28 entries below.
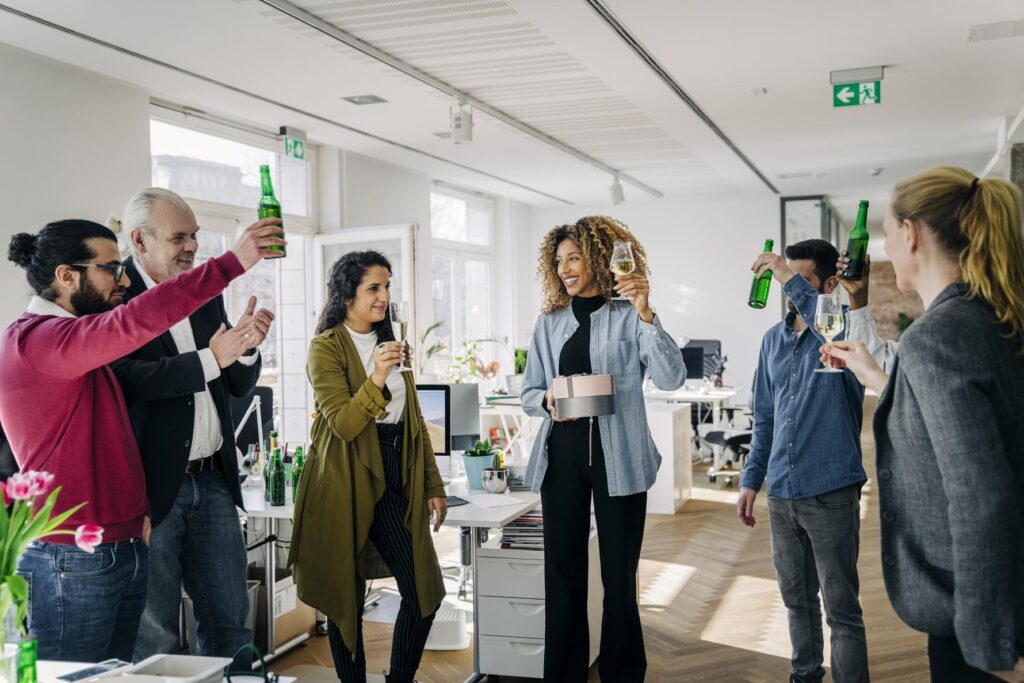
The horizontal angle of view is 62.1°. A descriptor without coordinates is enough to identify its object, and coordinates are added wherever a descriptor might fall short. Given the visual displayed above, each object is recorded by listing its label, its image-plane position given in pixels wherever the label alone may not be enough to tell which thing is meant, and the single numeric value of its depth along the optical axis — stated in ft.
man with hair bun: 5.82
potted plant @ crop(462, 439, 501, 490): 11.17
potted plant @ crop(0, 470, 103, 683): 4.12
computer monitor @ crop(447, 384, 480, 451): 12.16
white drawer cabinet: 10.32
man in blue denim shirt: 8.21
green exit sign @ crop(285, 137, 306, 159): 21.67
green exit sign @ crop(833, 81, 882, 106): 17.49
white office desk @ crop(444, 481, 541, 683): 9.53
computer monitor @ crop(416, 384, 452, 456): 11.91
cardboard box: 11.88
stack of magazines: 10.59
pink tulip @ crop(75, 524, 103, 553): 4.48
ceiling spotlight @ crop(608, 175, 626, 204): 28.50
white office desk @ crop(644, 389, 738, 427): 24.17
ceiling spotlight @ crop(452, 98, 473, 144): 18.37
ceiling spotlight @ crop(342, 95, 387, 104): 18.86
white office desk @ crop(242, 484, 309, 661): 10.26
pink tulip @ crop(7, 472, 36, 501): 4.22
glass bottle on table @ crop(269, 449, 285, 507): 10.62
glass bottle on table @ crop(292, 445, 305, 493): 10.83
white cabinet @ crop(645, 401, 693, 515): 20.56
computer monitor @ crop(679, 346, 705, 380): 26.13
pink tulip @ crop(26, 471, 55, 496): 4.34
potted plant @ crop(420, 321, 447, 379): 27.43
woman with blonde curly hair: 8.69
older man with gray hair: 6.81
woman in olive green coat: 8.34
